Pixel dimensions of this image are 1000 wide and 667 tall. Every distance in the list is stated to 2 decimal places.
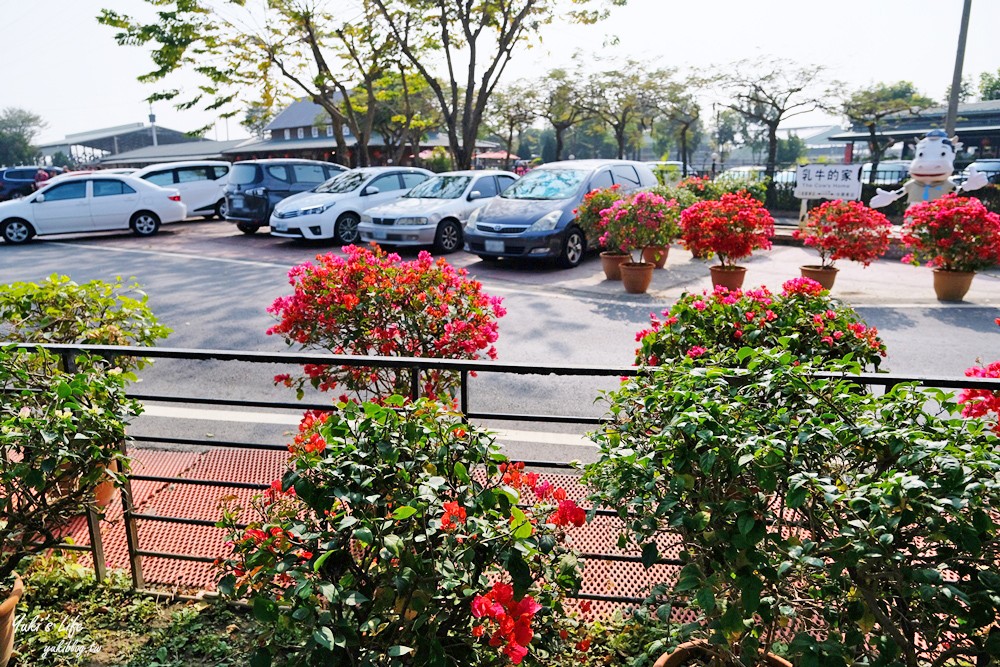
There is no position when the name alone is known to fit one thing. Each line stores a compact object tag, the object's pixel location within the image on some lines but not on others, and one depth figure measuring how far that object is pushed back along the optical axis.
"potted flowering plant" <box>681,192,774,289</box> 9.44
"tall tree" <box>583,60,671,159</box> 37.88
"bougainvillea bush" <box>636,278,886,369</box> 3.73
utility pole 18.70
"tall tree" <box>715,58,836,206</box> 31.93
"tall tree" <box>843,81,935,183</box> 30.44
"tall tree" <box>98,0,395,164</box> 21.58
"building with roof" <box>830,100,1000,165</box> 37.75
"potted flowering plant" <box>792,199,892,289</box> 9.89
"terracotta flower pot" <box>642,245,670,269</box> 12.00
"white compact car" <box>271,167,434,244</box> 14.68
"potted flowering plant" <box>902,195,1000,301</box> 9.27
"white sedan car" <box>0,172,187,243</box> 16.05
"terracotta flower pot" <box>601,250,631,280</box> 11.06
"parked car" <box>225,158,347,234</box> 16.94
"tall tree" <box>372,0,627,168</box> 20.61
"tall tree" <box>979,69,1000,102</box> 50.06
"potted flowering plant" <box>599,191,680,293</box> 10.45
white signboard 16.27
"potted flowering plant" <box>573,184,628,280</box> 11.10
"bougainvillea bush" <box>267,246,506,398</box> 4.44
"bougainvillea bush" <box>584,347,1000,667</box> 1.66
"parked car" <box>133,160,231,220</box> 19.27
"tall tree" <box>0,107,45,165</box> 73.69
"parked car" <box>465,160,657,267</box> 11.73
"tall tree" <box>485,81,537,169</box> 42.44
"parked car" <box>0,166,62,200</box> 29.95
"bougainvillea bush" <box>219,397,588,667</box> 1.74
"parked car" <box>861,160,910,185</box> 25.00
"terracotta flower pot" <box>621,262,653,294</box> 10.15
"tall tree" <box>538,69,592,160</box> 39.72
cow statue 15.09
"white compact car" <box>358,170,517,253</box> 13.55
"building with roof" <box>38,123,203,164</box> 78.75
